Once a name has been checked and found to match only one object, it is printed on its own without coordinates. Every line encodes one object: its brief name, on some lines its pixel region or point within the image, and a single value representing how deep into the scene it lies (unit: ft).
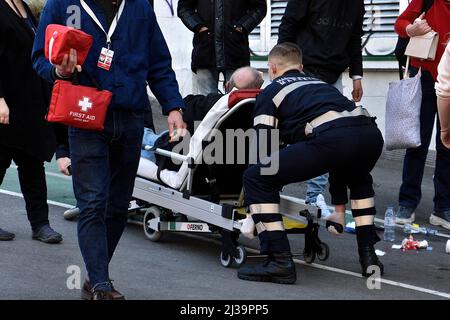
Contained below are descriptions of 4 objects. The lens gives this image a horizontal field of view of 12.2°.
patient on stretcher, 50.19
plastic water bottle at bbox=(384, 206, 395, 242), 54.79
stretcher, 47.12
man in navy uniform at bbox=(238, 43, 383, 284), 44.08
